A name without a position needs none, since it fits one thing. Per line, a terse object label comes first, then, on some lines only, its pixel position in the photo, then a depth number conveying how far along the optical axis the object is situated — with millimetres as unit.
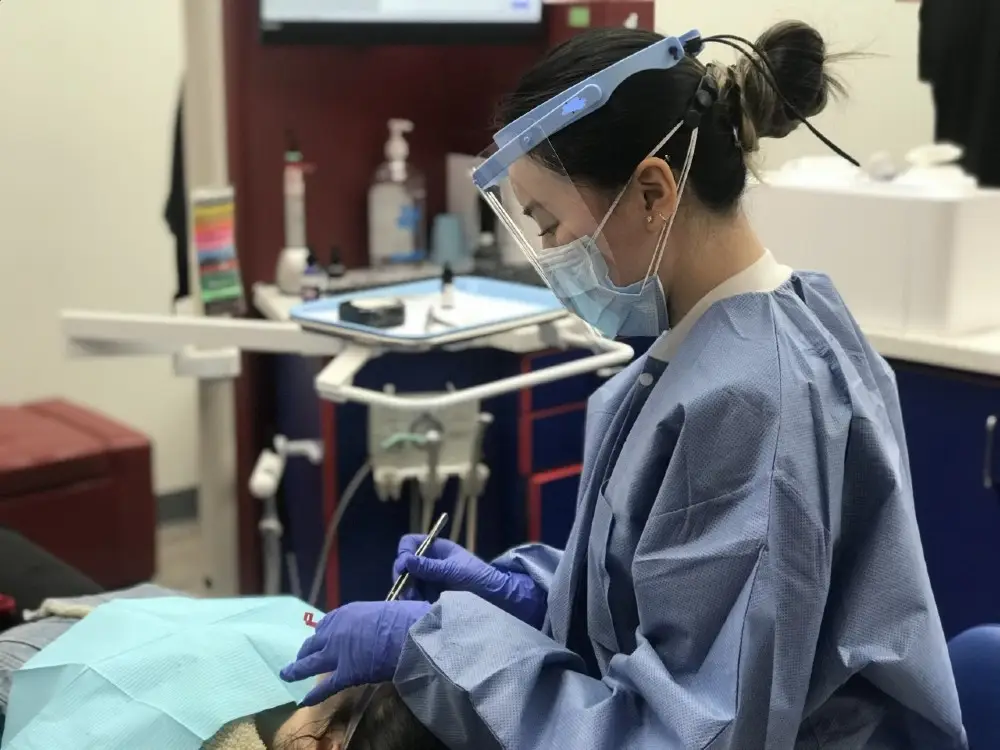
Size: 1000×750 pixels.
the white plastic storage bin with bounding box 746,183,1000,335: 2072
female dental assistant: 956
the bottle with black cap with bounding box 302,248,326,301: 2350
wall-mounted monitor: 2312
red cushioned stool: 2461
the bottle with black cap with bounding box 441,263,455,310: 2096
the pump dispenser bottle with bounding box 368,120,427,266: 2547
